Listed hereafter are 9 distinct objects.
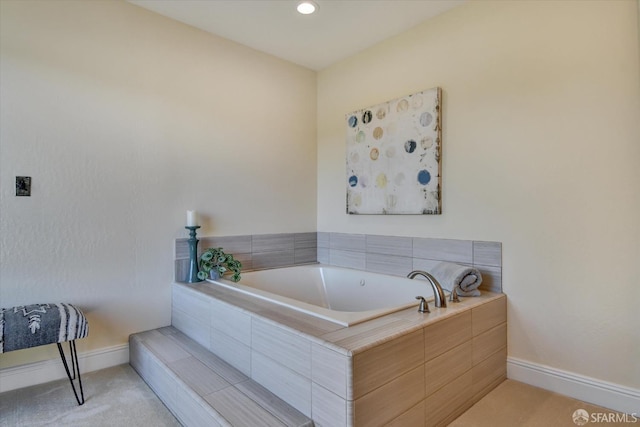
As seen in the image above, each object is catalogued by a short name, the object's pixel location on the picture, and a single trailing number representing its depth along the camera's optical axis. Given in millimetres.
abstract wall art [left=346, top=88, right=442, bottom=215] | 2428
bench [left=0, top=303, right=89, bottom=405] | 1627
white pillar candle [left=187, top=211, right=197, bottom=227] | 2494
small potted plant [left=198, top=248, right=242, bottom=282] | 2512
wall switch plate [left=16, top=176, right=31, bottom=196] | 1938
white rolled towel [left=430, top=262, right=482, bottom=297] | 1994
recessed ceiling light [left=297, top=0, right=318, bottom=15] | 2303
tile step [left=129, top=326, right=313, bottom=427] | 1365
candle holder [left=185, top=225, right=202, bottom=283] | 2486
